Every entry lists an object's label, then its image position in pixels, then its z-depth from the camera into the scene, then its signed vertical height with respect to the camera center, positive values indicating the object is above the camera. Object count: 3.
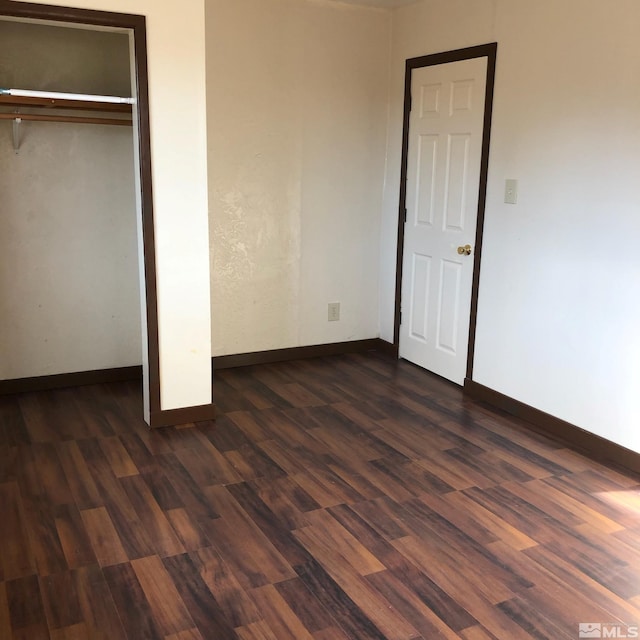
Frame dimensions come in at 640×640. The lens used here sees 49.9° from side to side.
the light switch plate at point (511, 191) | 3.94 -0.12
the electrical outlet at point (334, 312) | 5.18 -1.08
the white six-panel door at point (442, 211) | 4.28 -0.28
